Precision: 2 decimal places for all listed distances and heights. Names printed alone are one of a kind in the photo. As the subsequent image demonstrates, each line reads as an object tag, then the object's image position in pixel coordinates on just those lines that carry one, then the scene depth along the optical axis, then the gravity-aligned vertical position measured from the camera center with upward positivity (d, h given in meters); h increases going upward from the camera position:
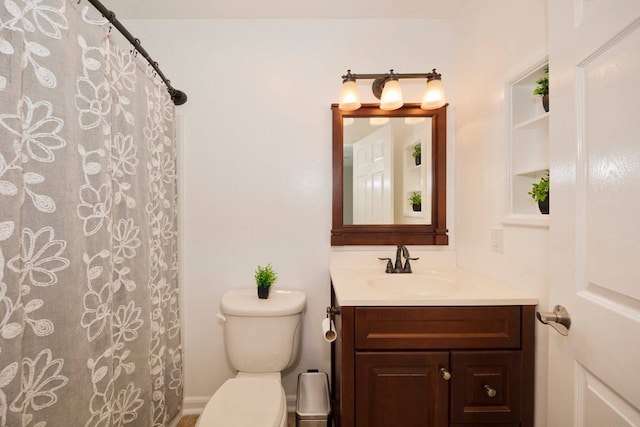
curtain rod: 0.89 +0.67
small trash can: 1.22 -0.93
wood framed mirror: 1.53 +0.19
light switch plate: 1.17 -0.14
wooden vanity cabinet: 0.96 -0.59
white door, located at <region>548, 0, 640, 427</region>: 0.53 +0.00
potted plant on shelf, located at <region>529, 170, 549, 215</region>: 0.94 +0.05
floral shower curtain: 0.65 -0.04
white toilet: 1.37 -0.64
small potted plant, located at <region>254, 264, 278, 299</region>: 1.45 -0.39
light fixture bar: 1.38 +0.61
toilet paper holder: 1.15 -0.45
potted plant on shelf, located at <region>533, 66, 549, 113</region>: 0.96 +0.43
